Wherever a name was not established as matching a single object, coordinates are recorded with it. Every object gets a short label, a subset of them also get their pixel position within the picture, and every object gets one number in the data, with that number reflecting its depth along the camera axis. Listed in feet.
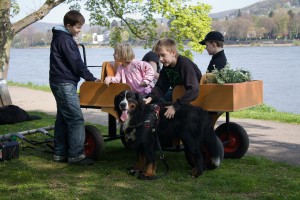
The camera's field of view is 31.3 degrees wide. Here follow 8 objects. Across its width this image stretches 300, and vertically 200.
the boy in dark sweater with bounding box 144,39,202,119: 20.85
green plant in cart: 22.06
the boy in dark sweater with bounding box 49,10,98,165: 22.98
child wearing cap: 24.40
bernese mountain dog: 20.77
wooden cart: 21.30
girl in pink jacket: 24.16
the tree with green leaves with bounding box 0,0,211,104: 46.96
